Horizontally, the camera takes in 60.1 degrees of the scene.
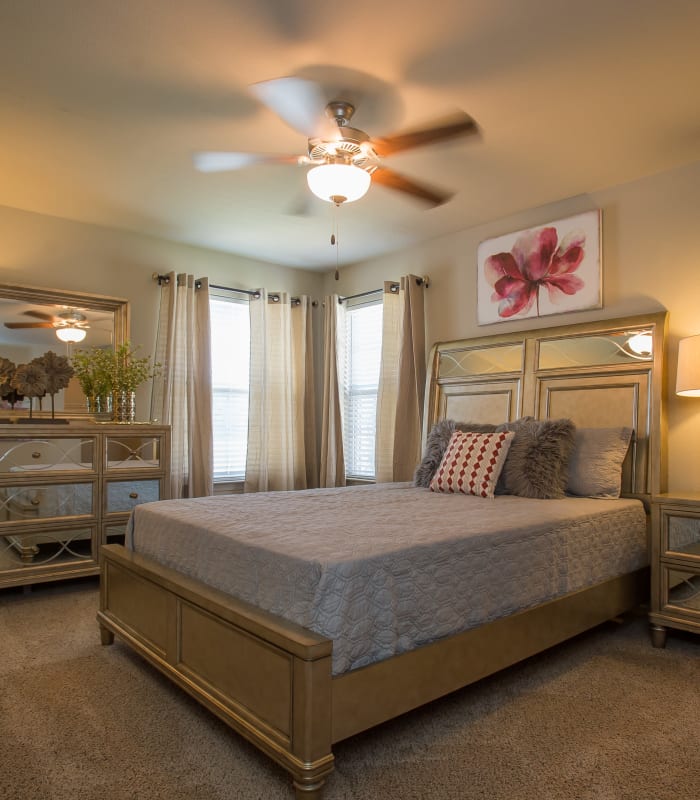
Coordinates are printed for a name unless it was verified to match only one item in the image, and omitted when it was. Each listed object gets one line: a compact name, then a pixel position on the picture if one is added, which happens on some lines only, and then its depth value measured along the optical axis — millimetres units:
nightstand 2842
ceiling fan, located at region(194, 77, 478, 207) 2641
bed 1732
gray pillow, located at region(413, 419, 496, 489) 3770
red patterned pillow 3277
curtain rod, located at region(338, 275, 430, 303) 4855
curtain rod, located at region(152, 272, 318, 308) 5043
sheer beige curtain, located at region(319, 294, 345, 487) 5266
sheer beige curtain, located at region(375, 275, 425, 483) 4723
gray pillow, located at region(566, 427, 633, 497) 3289
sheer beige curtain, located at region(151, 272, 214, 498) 4613
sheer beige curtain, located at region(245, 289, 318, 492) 5125
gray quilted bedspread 1791
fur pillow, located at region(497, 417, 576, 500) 3217
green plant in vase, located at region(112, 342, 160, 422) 4242
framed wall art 3836
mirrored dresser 3529
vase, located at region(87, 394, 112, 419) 4238
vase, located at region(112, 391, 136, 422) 4234
